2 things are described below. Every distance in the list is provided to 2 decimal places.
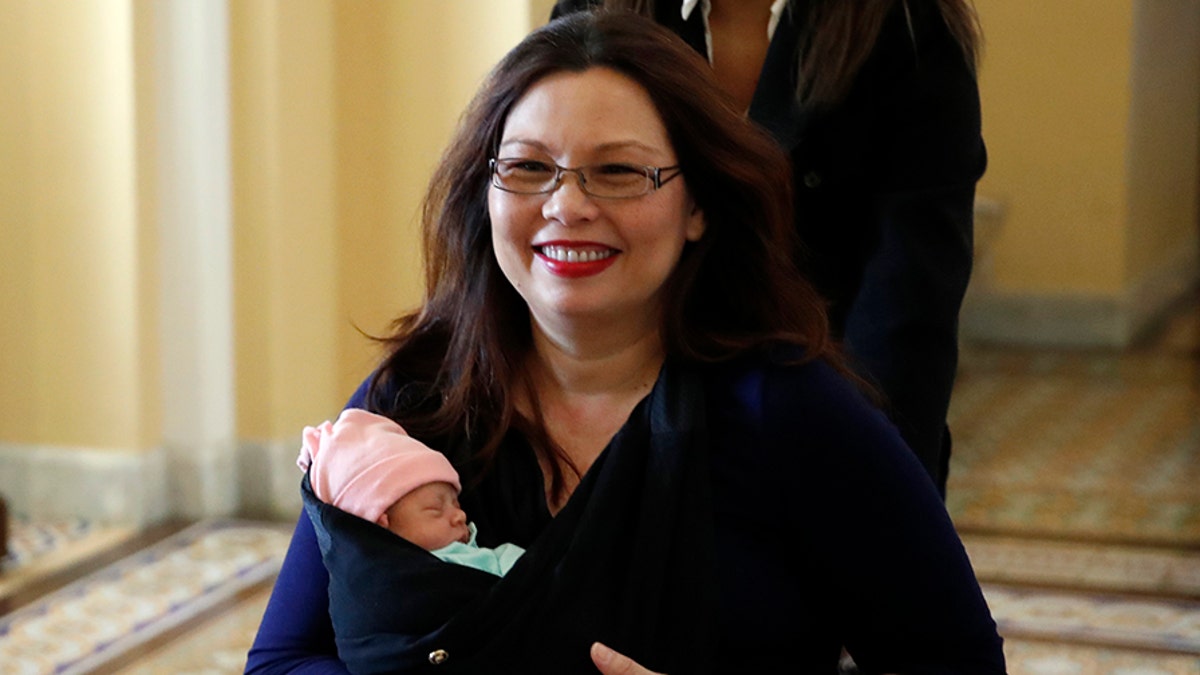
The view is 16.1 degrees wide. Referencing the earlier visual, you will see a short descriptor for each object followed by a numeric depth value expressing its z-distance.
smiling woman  3.02
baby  3.04
